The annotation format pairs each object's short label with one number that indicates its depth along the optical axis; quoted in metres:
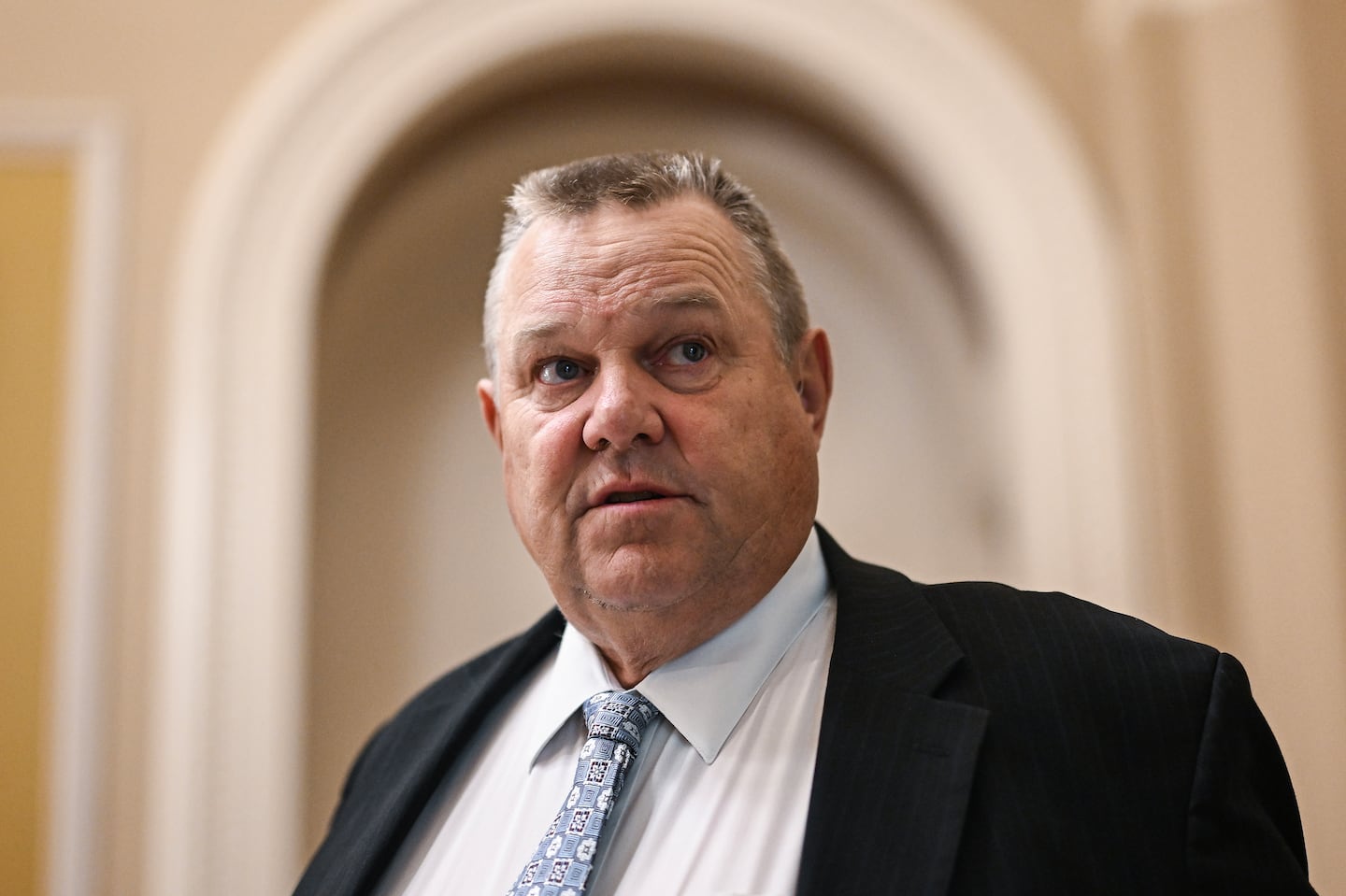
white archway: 1.93
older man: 1.25
